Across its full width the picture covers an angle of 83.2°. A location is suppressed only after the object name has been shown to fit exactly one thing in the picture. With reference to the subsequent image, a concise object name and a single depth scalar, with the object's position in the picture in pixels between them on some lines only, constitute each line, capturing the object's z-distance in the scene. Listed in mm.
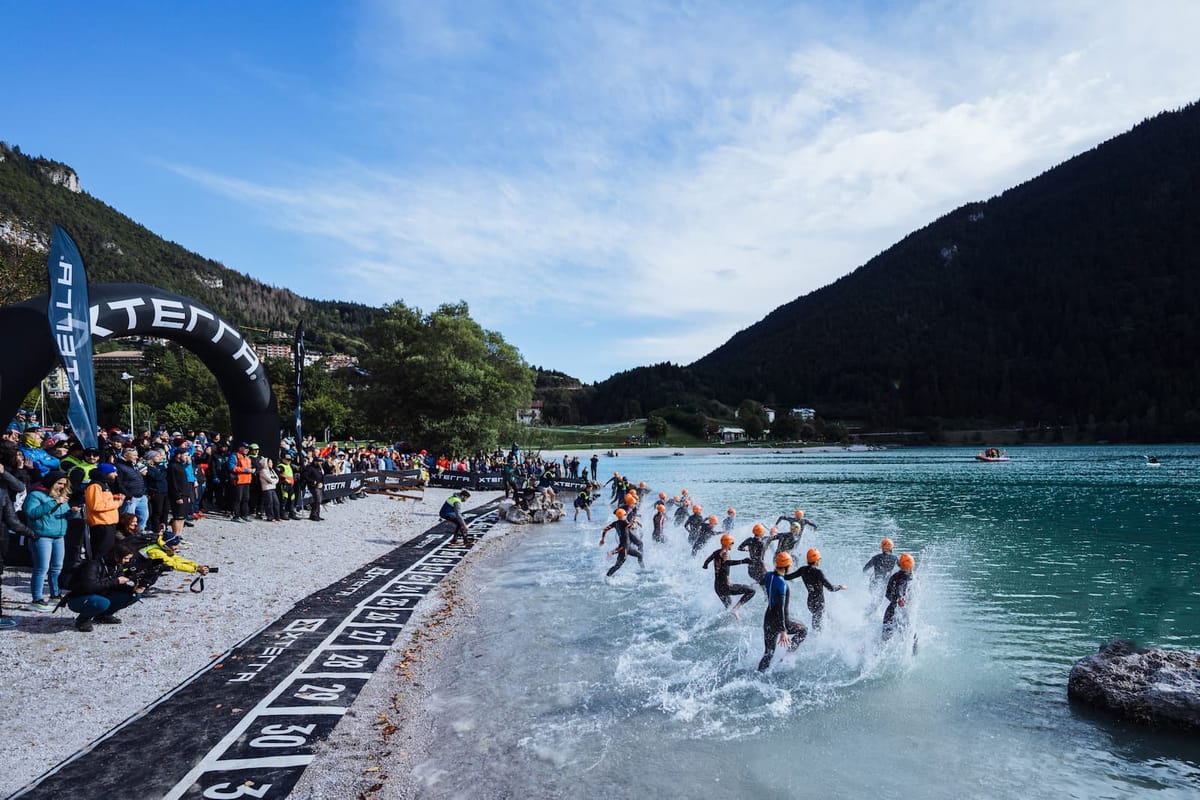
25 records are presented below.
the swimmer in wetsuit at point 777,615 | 11820
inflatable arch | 12867
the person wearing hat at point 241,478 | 21844
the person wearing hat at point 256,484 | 22547
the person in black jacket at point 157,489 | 16297
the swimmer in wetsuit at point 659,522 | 25297
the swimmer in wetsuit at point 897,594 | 13234
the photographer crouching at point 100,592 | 11031
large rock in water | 9781
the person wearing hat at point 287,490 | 23891
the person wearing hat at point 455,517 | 23922
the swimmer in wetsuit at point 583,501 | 35375
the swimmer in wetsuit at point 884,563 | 15789
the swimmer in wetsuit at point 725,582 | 14422
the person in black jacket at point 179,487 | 17984
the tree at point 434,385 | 51250
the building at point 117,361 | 160125
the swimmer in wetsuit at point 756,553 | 16547
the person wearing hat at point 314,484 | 25094
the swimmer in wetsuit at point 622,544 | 19391
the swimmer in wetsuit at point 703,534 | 21281
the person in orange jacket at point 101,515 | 11961
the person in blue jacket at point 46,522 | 11273
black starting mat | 7020
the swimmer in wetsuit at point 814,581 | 13336
